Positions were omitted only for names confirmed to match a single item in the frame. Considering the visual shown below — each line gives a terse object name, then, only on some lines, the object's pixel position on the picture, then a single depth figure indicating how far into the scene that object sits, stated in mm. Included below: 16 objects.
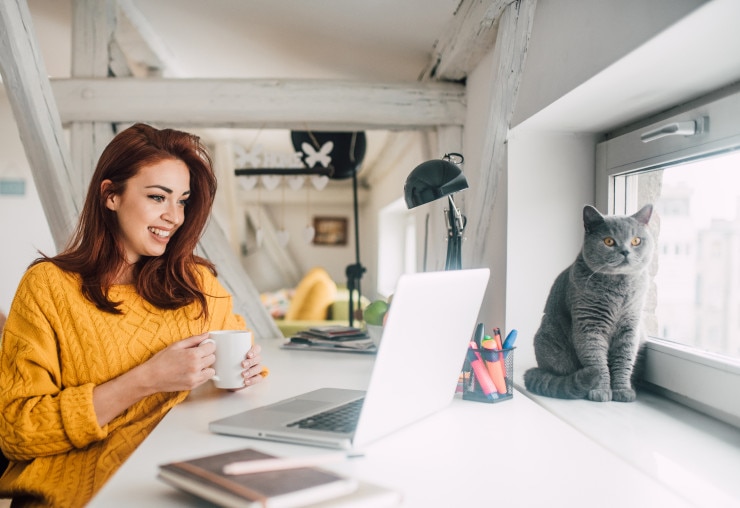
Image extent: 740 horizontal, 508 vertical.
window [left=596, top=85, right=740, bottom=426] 1071
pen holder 1114
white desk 676
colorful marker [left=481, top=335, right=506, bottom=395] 1134
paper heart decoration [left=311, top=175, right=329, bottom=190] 2491
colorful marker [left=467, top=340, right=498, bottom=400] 1111
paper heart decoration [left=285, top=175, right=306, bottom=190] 2680
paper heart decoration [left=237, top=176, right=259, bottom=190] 2609
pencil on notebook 615
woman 1006
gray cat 1149
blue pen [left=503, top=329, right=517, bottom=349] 1160
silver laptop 783
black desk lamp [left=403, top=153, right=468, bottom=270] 1276
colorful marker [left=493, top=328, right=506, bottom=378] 1148
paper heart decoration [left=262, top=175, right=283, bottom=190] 2650
